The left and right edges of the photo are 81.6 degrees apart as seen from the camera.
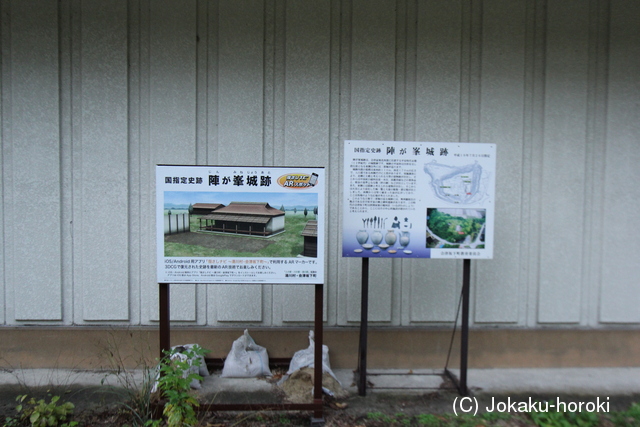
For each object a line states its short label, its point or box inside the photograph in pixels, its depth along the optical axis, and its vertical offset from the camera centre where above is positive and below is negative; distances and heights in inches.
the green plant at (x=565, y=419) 129.3 -75.4
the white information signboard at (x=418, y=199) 136.3 +2.5
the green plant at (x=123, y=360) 146.9 -70.6
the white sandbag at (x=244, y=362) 156.5 -67.4
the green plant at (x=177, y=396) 112.3 -59.8
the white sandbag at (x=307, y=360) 154.6 -66.1
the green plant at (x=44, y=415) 120.5 -71.6
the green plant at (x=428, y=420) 129.4 -75.7
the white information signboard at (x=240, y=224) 125.1 -7.1
